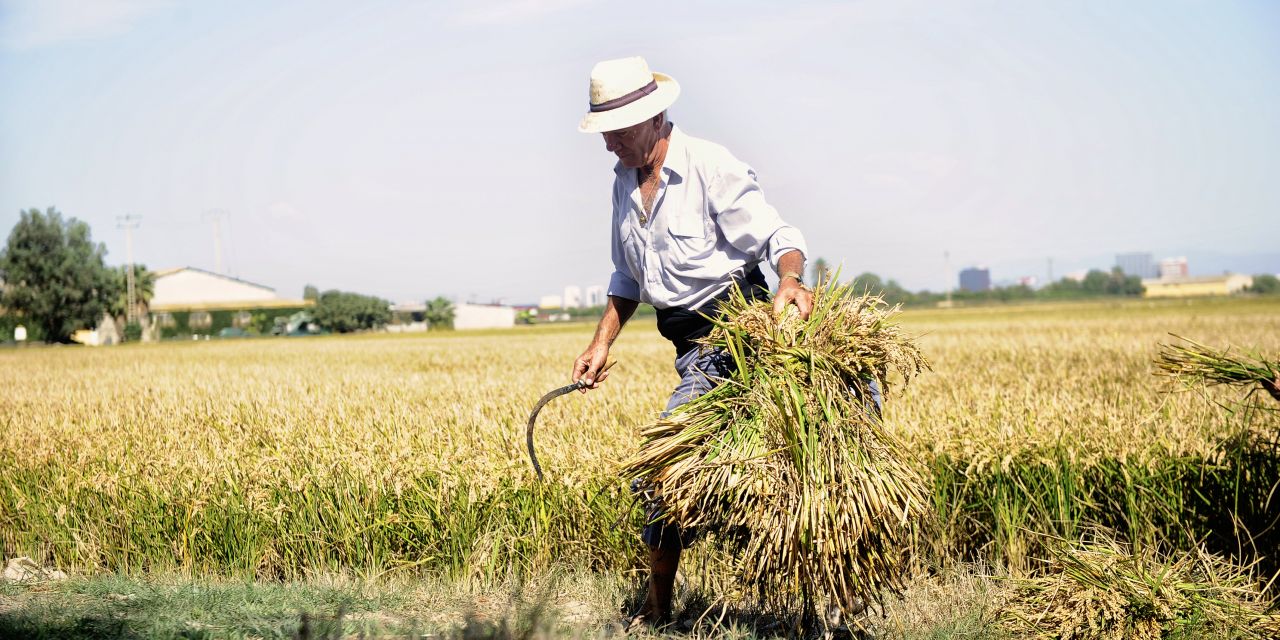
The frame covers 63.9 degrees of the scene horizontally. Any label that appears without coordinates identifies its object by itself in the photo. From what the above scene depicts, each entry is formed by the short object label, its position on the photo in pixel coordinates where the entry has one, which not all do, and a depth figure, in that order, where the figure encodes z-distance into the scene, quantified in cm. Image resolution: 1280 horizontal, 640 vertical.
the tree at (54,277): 5697
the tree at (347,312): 7169
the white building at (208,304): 6881
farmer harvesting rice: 375
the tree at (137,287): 6144
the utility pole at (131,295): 6053
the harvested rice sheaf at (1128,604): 366
